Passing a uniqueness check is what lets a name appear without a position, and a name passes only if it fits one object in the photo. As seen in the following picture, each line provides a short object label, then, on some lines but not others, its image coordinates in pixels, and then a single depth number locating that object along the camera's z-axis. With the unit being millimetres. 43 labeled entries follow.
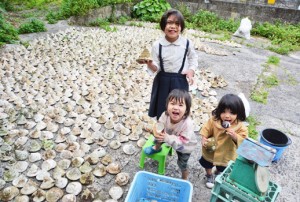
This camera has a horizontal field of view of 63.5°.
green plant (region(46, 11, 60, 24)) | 7662
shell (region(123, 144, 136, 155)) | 2648
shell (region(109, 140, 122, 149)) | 2706
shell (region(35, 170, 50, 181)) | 2211
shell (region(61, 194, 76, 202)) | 2021
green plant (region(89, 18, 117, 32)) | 7709
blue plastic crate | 1817
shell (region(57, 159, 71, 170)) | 2349
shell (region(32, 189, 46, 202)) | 2006
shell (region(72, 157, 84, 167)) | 2377
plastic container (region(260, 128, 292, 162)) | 2525
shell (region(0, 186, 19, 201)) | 2004
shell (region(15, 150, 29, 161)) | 2416
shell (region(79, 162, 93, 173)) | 2322
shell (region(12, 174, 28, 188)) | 2123
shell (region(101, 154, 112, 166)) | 2457
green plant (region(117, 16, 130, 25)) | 9205
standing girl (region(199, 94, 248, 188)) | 1927
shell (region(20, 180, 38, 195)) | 2070
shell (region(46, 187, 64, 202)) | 2021
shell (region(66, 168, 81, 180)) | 2232
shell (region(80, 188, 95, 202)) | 2061
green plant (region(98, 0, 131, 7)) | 8766
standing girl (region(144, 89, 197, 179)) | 1938
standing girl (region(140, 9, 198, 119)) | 2176
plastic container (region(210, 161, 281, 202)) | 1631
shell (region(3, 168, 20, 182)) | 2180
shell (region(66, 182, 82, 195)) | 2112
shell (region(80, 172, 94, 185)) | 2213
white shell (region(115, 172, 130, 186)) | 2238
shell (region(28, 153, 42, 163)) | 2409
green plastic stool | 2328
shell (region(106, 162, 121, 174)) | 2360
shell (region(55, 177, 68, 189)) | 2150
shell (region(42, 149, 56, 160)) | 2460
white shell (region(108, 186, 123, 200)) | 2109
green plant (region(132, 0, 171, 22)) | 10141
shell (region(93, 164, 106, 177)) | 2305
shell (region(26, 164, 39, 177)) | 2247
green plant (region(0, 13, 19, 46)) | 5422
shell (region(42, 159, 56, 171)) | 2320
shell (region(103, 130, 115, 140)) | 2840
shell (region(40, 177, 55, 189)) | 2121
